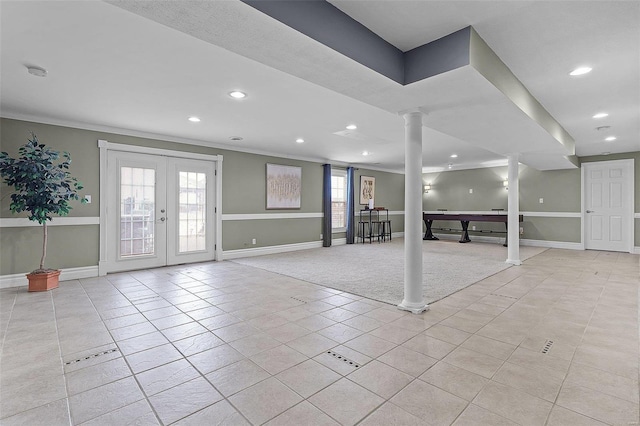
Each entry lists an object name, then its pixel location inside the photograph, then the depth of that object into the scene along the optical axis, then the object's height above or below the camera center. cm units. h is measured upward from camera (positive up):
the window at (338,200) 904 +40
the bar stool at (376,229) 1010 -50
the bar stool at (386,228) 1010 -48
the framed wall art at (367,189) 984 +81
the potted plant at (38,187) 391 +35
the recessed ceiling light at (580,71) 292 +137
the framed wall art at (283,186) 731 +67
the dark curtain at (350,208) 913 +17
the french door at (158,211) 519 +5
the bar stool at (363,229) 962 -48
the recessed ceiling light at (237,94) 352 +138
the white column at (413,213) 334 +1
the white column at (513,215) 596 -2
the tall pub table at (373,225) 973 -35
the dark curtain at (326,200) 849 +38
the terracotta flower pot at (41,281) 404 -88
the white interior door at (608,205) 739 +22
